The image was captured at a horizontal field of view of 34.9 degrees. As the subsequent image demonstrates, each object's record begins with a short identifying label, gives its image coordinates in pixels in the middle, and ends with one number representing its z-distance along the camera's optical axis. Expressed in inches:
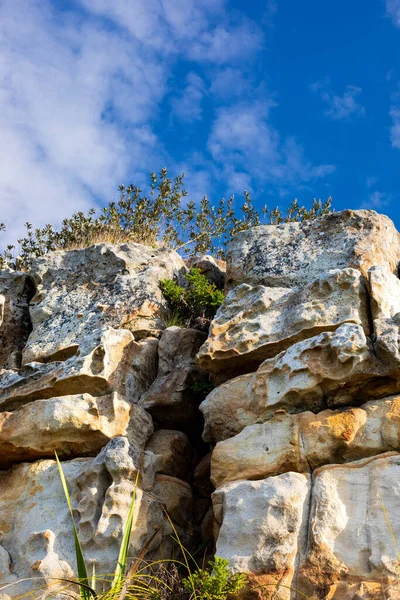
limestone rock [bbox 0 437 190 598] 221.6
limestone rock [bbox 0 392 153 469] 258.4
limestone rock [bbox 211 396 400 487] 216.7
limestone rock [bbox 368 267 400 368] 226.5
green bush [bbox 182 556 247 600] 185.9
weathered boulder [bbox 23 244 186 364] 326.0
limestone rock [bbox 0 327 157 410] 280.2
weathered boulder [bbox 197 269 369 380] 259.1
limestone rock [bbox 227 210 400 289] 307.6
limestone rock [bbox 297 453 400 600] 182.7
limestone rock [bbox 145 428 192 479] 261.4
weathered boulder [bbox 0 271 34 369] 351.4
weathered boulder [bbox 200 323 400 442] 230.2
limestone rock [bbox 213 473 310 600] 192.9
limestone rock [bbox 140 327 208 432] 280.8
